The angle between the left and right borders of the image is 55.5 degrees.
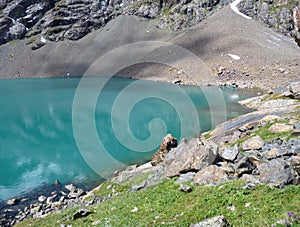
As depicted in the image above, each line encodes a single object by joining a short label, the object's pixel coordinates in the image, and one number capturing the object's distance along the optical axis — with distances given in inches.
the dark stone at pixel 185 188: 559.5
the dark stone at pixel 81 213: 607.2
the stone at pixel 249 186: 469.7
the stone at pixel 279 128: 754.8
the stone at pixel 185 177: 629.3
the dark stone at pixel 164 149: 993.5
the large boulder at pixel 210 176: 562.6
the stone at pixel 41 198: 991.6
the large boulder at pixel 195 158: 649.6
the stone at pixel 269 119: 940.3
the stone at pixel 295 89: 1507.1
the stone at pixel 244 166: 554.6
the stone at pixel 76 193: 988.3
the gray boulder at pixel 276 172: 448.8
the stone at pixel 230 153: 633.0
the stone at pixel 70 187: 1061.5
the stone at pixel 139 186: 729.6
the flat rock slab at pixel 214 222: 377.1
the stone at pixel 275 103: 1470.2
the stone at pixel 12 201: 987.3
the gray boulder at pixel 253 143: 687.7
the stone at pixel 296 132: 669.7
